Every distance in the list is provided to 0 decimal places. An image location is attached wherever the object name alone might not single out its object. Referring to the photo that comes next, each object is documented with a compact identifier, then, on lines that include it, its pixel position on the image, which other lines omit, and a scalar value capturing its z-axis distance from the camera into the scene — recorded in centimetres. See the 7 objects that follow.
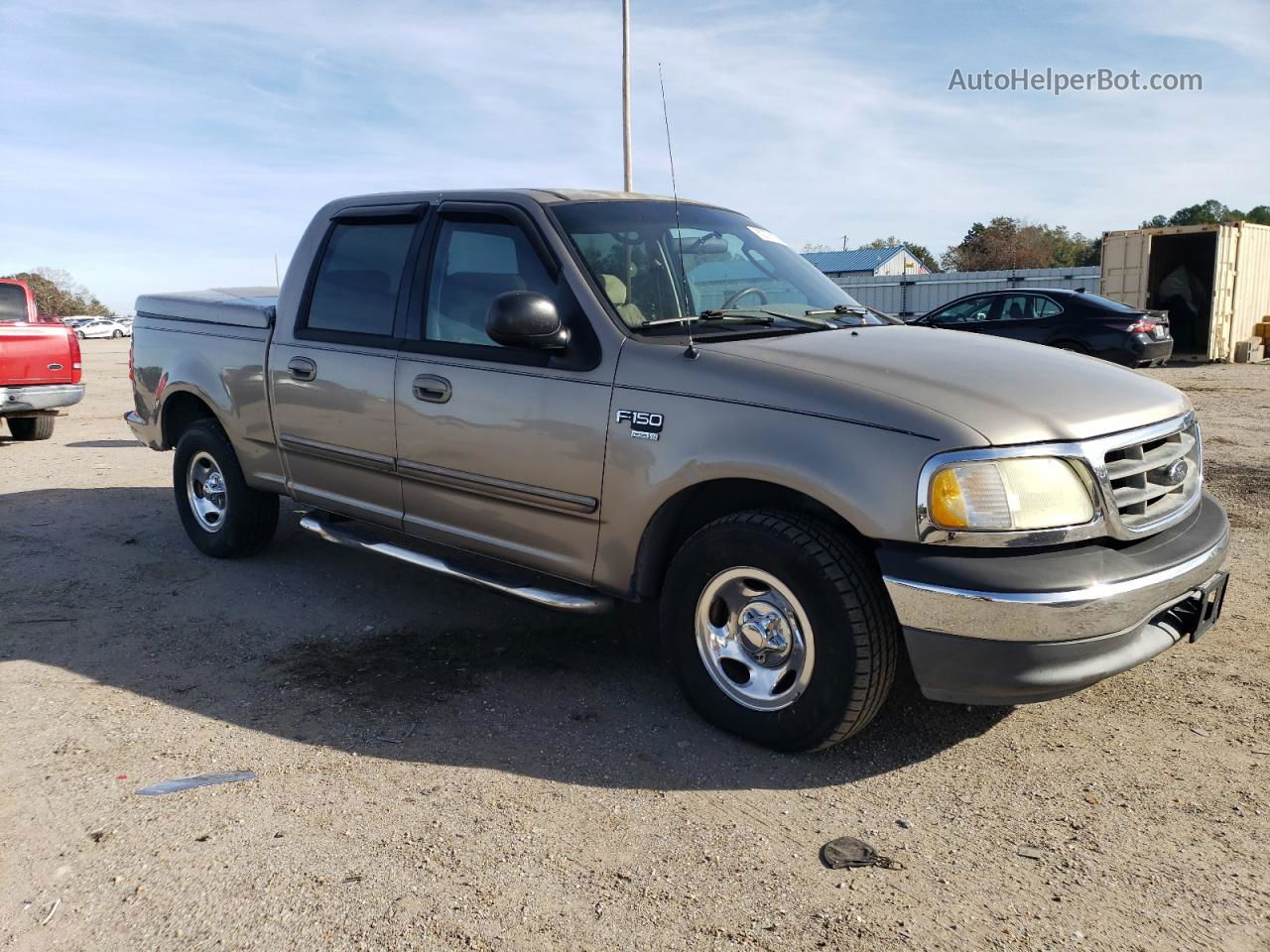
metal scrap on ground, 337
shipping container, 2114
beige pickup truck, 310
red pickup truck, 1088
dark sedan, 1548
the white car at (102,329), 5623
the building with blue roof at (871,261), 5812
